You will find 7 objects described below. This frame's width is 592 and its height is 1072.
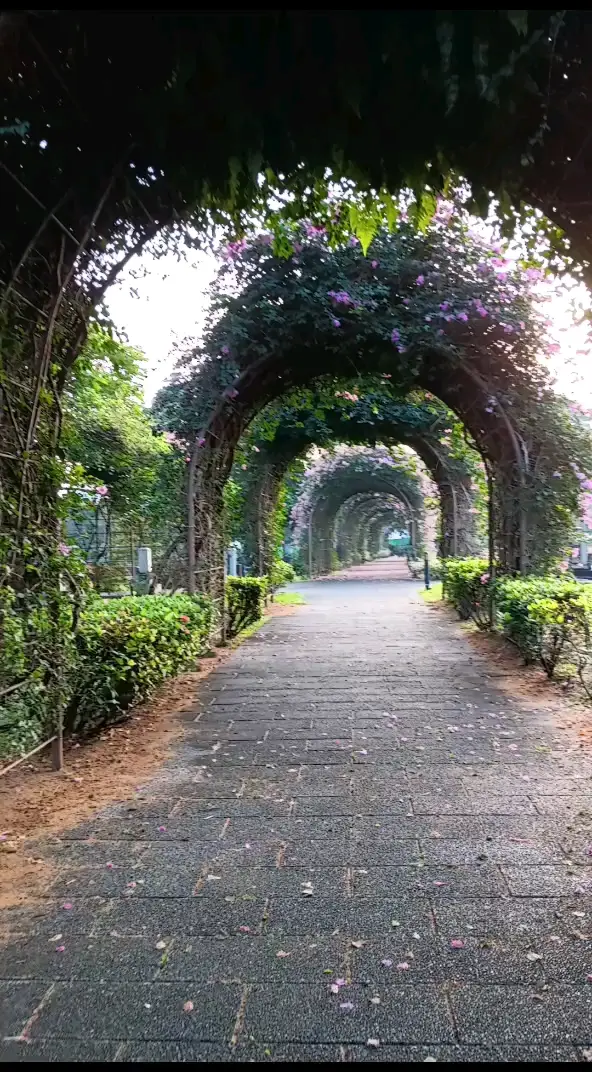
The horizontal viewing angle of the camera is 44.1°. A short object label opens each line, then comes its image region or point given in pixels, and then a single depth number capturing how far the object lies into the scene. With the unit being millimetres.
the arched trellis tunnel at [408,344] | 7414
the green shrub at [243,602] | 9727
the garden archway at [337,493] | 23312
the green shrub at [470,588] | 9422
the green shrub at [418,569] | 21653
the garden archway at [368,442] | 13695
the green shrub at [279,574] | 15788
